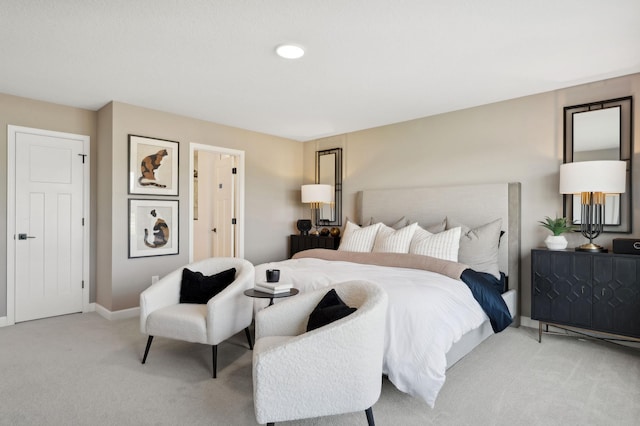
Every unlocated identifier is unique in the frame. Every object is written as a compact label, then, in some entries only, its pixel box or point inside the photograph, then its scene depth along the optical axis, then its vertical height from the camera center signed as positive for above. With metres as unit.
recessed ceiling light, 2.74 +1.22
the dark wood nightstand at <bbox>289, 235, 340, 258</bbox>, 5.20 -0.47
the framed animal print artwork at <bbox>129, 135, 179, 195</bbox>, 4.21 +0.52
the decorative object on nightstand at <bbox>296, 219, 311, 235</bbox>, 5.59 -0.22
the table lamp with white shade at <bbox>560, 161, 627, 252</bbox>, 3.04 +0.23
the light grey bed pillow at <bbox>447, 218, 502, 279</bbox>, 3.59 -0.36
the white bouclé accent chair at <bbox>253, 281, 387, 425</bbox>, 1.69 -0.76
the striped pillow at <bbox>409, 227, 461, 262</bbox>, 3.52 -0.33
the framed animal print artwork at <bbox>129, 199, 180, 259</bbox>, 4.22 -0.21
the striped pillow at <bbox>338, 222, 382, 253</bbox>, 4.25 -0.33
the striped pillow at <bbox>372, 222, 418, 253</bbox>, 3.87 -0.32
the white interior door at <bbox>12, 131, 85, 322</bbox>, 3.95 -0.18
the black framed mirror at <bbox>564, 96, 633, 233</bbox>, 3.27 +0.67
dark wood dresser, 2.92 -0.67
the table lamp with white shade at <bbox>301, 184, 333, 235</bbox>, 5.33 +0.26
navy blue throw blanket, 2.88 -0.70
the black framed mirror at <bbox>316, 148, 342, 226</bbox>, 5.62 +0.51
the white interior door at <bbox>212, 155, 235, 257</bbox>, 5.49 +0.03
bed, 2.20 -0.53
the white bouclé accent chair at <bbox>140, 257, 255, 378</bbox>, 2.63 -0.78
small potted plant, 3.35 -0.21
